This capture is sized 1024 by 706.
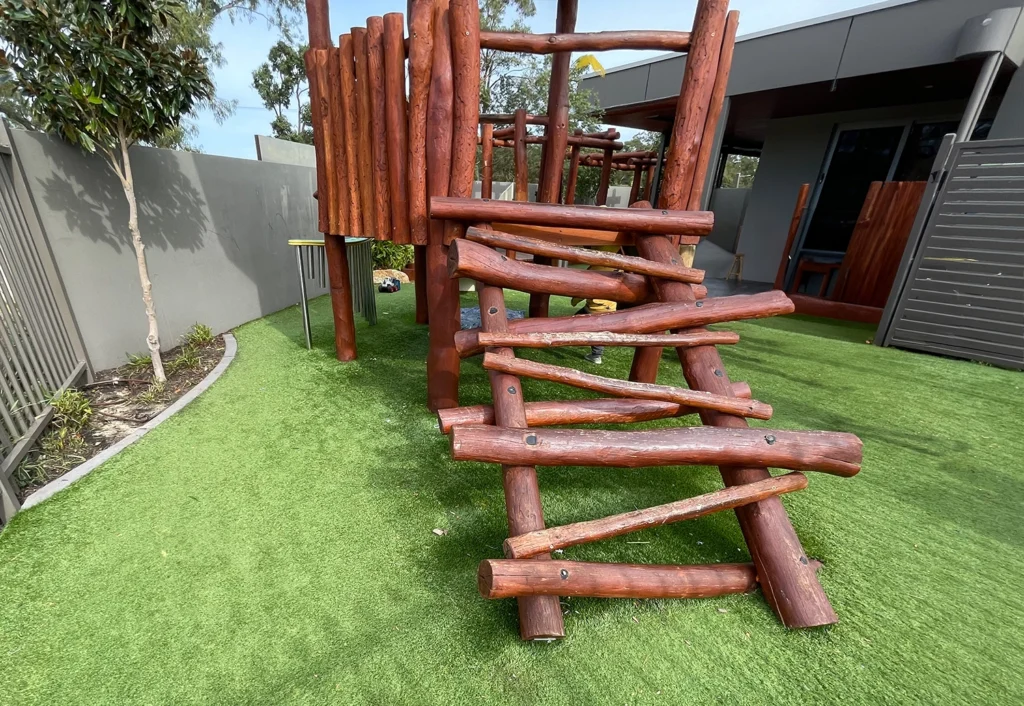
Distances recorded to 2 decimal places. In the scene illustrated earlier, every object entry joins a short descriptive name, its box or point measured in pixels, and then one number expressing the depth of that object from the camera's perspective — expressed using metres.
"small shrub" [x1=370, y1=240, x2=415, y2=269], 8.70
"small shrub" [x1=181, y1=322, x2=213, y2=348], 4.37
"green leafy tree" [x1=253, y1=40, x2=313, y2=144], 26.25
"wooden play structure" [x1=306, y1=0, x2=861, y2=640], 1.68
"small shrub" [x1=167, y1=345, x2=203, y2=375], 3.78
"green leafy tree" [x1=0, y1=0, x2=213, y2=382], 2.58
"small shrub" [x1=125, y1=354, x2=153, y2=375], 3.66
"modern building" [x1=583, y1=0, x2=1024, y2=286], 5.28
